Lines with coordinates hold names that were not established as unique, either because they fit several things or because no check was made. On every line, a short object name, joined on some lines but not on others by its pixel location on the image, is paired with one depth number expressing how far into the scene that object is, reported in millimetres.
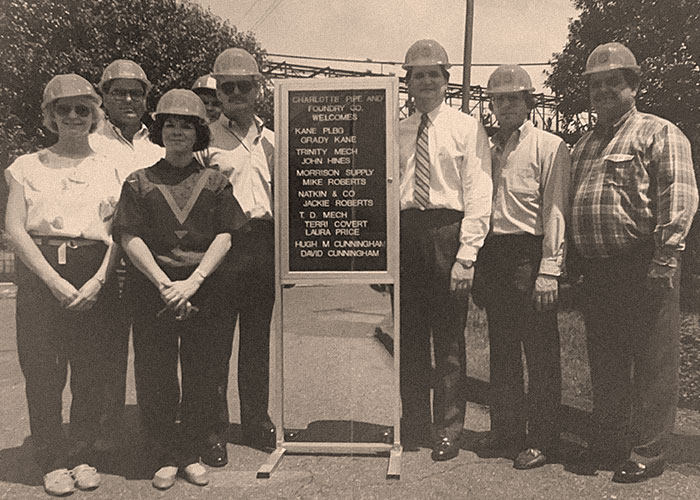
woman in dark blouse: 3854
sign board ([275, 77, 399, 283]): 4297
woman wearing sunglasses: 3807
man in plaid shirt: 3771
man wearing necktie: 4207
